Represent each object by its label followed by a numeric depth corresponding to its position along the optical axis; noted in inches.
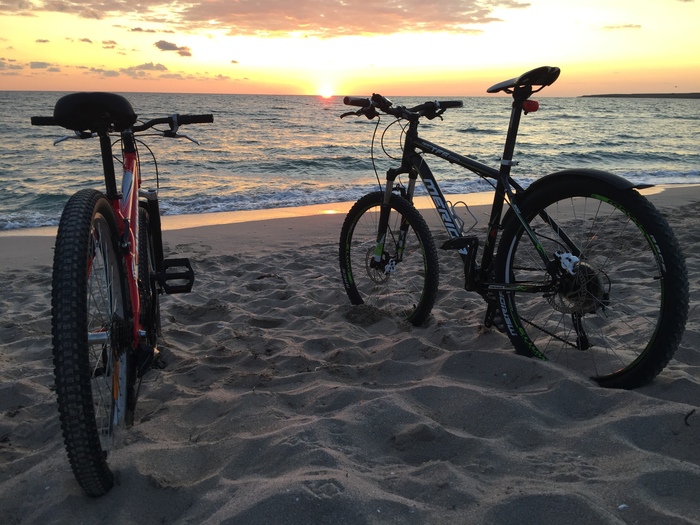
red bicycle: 66.2
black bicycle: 97.6
